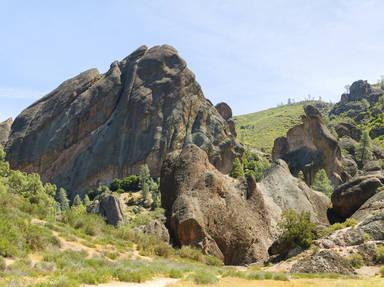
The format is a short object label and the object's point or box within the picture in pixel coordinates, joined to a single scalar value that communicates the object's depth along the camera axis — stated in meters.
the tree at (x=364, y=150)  112.31
